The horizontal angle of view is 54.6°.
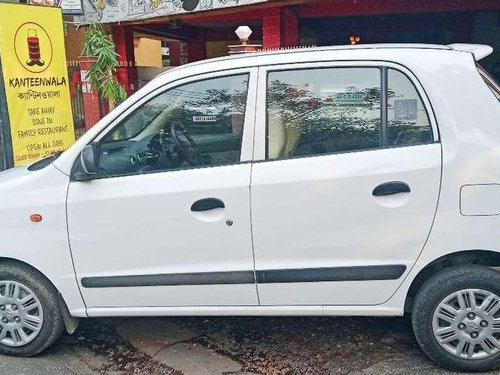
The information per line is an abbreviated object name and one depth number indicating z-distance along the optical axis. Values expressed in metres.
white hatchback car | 2.63
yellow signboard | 4.80
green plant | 7.25
